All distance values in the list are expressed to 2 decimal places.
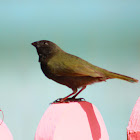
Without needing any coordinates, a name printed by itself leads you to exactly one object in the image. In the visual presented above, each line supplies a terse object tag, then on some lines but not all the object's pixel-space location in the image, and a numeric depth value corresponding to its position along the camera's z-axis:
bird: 5.95
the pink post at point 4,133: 5.73
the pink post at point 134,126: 4.60
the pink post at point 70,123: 5.18
